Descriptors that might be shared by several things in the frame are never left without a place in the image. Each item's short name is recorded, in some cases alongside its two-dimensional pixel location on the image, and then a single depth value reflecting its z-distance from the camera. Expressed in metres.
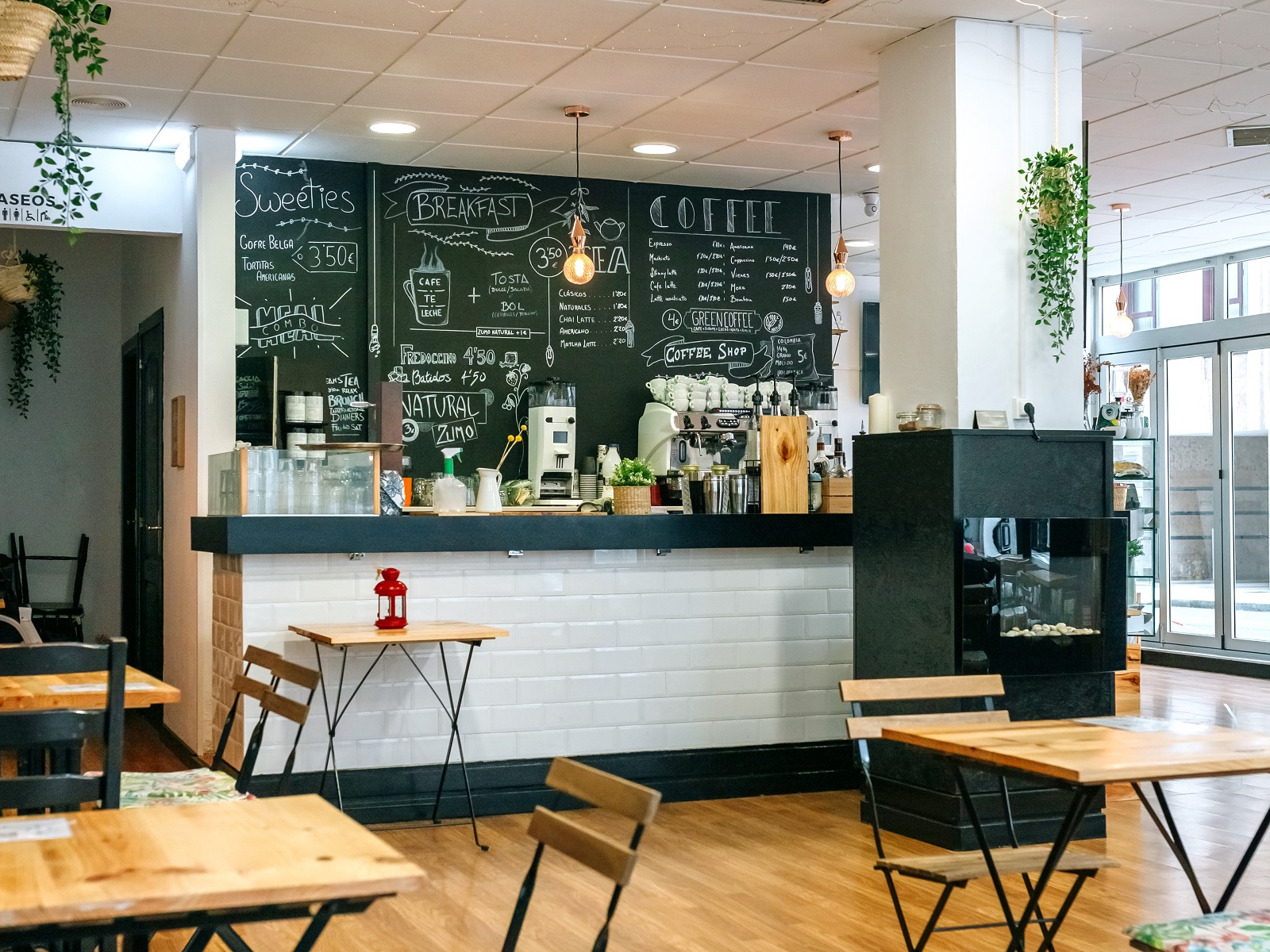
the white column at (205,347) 7.00
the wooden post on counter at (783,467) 6.24
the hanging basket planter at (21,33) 3.43
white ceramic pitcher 6.64
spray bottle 6.36
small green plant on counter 6.19
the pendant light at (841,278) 7.36
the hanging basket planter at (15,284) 7.91
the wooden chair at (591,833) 1.99
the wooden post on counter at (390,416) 7.09
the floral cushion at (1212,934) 2.54
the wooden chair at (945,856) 3.30
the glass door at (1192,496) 10.75
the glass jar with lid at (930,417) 5.29
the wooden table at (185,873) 1.69
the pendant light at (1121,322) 9.10
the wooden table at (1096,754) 2.81
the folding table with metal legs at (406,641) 4.91
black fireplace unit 5.06
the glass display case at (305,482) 5.57
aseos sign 7.10
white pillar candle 5.58
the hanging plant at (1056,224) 5.25
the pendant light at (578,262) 6.98
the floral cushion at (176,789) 3.45
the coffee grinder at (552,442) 7.76
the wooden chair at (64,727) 2.49
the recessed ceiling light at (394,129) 6.91
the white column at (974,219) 5.28
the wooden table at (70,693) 3.35
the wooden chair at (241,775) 3.36
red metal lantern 5.13
